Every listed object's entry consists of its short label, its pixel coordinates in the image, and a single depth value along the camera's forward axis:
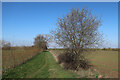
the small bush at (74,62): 7.43
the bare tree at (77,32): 7.18
